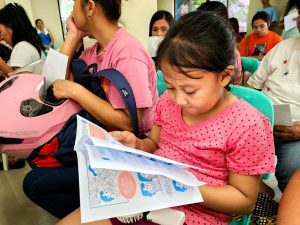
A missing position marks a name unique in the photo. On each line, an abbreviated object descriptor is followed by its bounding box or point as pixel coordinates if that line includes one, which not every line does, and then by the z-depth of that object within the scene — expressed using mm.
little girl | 668
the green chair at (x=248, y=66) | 1891
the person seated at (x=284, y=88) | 1149
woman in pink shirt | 940
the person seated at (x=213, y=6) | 1761
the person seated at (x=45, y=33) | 4953
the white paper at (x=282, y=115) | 1053
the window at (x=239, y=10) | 5652
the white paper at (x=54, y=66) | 1068
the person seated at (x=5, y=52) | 2715
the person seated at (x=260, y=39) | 3135
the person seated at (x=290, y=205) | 605
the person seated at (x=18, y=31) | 2021
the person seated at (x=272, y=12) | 4010
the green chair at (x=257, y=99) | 898
